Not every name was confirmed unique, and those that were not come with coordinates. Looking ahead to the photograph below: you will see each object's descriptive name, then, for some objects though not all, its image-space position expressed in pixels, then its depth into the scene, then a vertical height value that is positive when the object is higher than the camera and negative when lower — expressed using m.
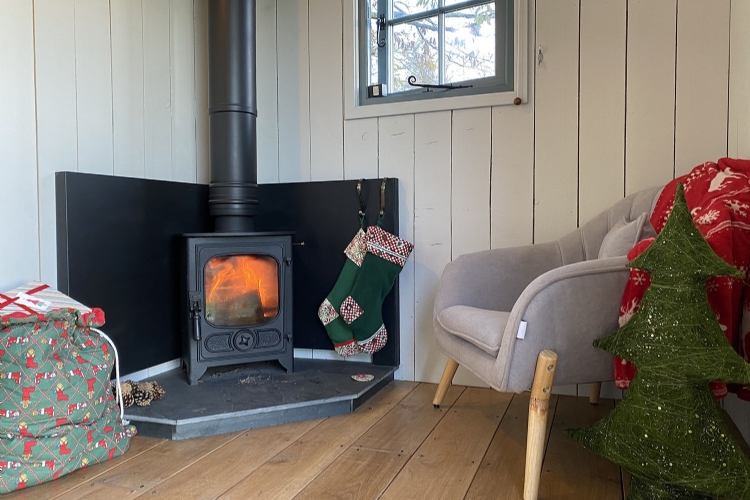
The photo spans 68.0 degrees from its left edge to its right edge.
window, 2.47 +0.80
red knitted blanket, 1.34 -0.10
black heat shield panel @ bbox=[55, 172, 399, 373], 2.00 -0.10
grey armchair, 1.43 -0.32
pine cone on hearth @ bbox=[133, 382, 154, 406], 1.98 -0.63
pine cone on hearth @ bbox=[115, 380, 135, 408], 1.97 -0.63
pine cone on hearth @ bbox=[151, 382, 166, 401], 2.03 -0.64
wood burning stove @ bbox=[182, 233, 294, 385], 2.22 -0.34
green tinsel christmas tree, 1.17 -0.35
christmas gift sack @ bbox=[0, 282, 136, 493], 1.52 -0.50
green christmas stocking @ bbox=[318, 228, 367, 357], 2.56 -0.39
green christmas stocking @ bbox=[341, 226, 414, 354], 2.47 -0.28
